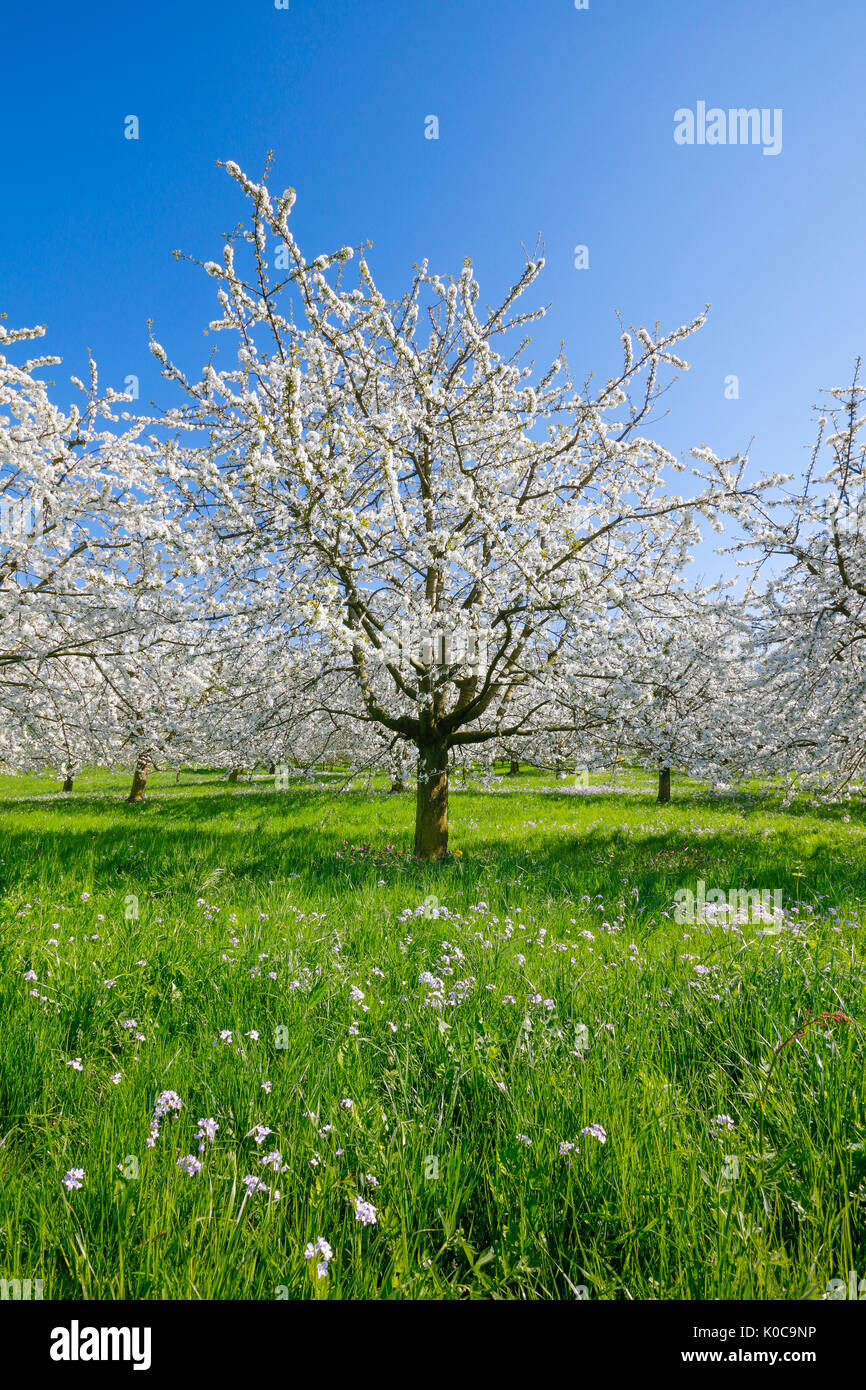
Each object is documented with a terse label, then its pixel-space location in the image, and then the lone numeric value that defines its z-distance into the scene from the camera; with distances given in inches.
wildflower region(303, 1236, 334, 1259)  71.1
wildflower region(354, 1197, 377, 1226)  76.4
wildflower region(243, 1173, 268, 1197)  80.2
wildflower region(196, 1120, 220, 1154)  89.7
